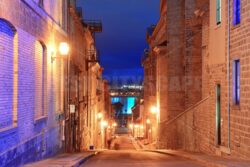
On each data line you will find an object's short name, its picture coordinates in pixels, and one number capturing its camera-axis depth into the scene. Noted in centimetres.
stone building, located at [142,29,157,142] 4378
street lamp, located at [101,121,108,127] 5540
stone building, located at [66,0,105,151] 2606
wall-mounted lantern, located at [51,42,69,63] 1784
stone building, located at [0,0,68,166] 1141
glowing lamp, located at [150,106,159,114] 3872
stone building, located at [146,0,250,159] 1483
